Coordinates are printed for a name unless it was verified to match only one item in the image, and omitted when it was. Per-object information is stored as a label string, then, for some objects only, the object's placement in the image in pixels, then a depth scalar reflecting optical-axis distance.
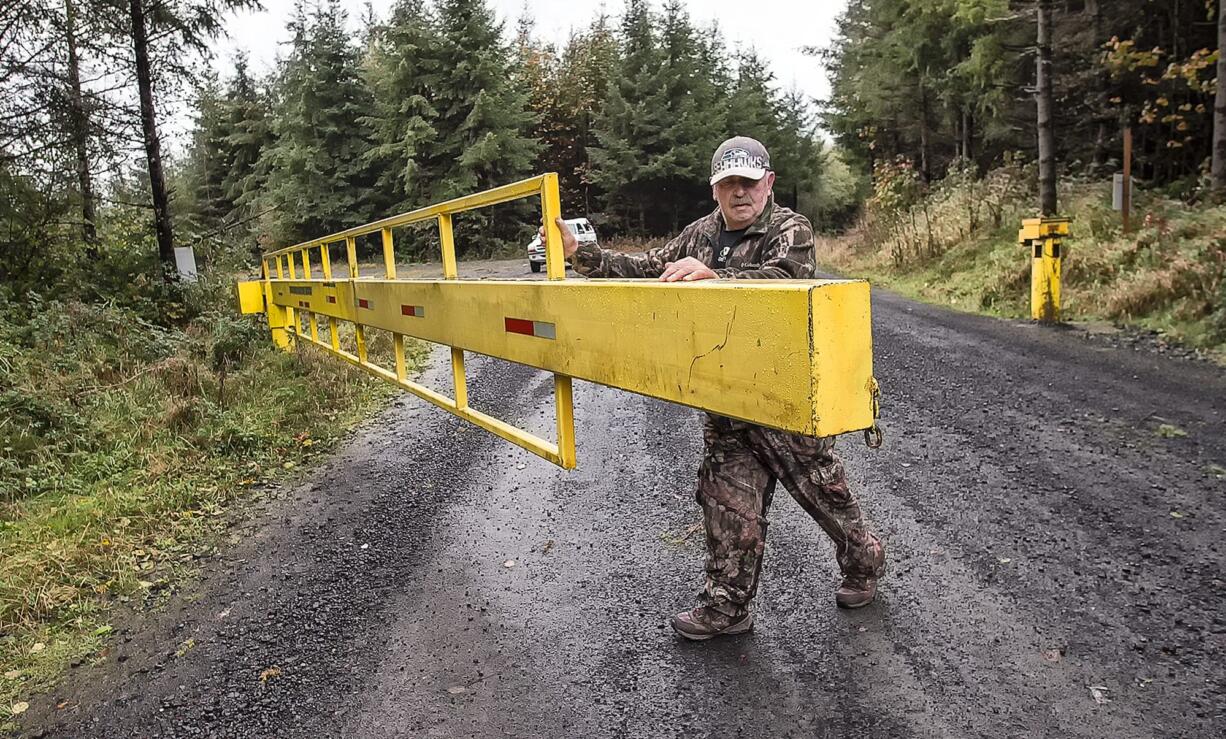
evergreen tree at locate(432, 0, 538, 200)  29.50
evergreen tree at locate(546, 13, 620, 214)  39.22
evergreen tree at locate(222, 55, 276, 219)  35.44
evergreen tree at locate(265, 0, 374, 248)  31.23
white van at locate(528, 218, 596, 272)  16.48
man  2.76
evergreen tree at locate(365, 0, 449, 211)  29.41
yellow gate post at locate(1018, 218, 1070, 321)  9.13
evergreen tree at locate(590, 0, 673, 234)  31.81
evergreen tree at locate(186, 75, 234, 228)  35.97
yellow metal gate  1.60
